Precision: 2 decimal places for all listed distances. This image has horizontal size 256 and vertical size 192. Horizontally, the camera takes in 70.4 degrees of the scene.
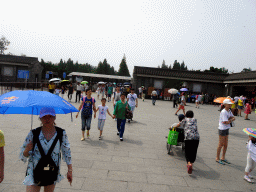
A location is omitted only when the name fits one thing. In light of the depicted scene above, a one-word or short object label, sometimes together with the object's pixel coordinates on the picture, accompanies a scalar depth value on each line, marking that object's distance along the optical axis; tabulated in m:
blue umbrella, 2.21
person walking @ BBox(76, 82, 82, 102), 15.84
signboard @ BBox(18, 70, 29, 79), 20.47
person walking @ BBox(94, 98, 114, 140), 6.49
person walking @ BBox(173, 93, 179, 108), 18.50
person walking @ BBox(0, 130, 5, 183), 2.22
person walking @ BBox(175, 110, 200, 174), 4.43
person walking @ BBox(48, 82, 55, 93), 14.57
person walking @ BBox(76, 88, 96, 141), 6.23
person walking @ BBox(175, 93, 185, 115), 12.60
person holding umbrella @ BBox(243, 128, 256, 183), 3.94
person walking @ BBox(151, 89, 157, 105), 18.51
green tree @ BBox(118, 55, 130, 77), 78.94
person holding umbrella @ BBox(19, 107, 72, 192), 2.24
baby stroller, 5.54
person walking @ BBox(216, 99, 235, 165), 5.03
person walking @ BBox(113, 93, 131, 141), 6.40
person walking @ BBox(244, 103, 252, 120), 14.20
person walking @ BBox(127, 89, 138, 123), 9.90
